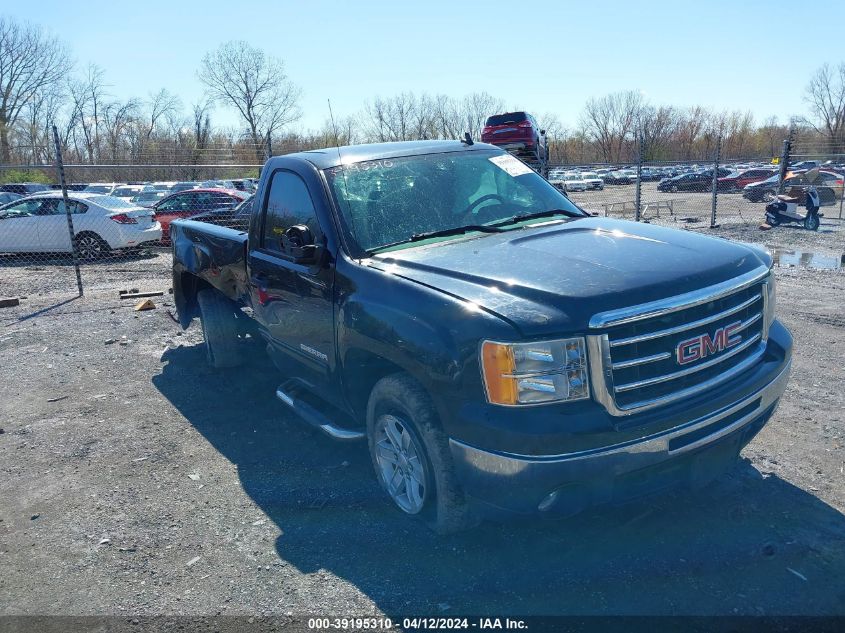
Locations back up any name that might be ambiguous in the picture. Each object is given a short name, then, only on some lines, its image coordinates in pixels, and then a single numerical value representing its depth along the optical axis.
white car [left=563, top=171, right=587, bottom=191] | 43.03
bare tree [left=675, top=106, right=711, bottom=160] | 75.21
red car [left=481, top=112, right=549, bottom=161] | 20.38
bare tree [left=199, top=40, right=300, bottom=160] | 60.14
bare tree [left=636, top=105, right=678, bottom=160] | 74.61
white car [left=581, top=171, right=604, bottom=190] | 45.34
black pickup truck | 2.79
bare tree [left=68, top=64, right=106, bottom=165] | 46.99
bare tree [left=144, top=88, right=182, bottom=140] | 50.16
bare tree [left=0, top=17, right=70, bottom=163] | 62.28
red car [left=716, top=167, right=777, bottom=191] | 38.48
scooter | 17.25
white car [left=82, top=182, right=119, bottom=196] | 27.18
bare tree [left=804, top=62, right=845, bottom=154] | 77.90
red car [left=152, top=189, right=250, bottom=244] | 16.84
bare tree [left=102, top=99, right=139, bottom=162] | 49.72
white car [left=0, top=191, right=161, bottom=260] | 14.69
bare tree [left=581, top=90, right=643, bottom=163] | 76.64
